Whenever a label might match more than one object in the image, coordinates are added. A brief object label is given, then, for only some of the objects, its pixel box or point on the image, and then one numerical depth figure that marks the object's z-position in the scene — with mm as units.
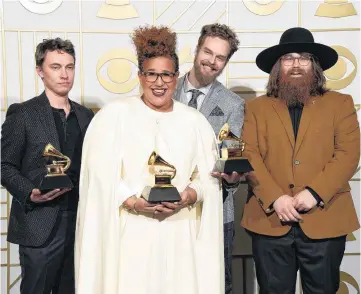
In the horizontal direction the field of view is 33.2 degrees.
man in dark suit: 3723
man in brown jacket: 3764
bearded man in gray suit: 3996
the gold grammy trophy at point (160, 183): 3236
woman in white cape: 3367
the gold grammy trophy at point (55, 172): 3504
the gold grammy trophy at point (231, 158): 3506
